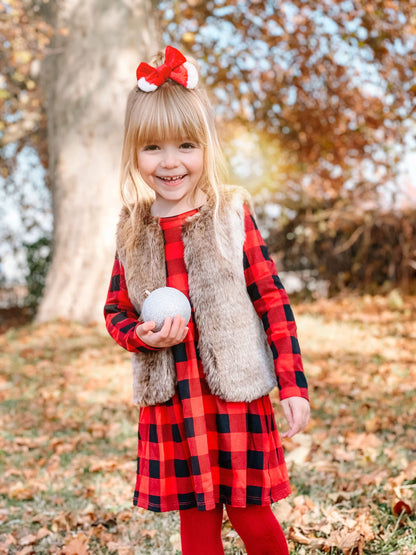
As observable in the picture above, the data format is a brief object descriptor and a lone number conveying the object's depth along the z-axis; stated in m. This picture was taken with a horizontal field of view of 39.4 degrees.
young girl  1.92
